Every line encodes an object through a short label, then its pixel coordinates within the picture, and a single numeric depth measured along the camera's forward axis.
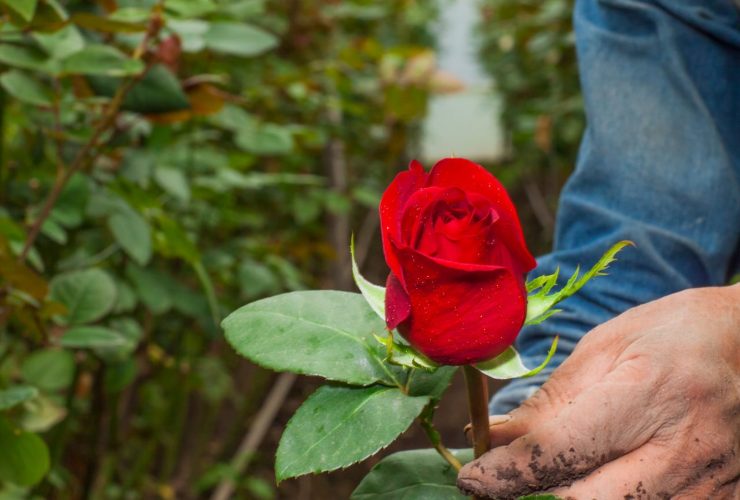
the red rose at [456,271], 0.54
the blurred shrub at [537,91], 3.07
